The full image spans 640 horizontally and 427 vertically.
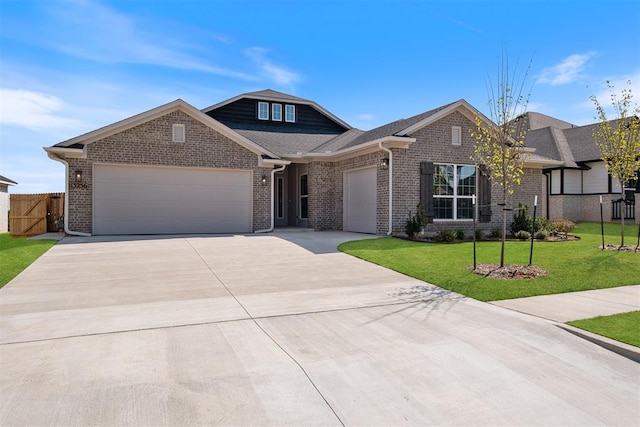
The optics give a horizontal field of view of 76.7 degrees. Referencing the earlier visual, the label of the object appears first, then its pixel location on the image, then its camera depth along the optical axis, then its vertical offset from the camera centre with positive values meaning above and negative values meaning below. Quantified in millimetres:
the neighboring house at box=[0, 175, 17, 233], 20031 +454
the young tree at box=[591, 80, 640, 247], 11500 +2040
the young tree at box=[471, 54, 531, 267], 8367 +1699
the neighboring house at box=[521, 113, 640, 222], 22328 +1467
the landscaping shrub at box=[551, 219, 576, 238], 15345 -627
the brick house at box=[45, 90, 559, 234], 13828 +1283
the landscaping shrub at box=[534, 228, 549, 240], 14078 -839
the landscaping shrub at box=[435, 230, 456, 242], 13047 -813
